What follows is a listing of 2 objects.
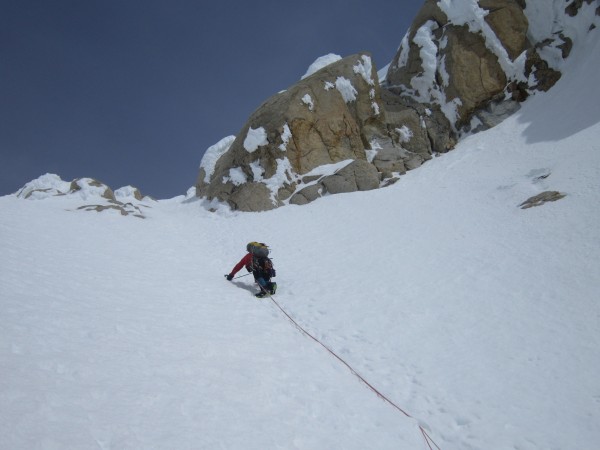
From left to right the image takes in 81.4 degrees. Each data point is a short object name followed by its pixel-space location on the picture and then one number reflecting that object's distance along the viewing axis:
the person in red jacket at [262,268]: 10.50
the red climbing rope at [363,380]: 4.89
